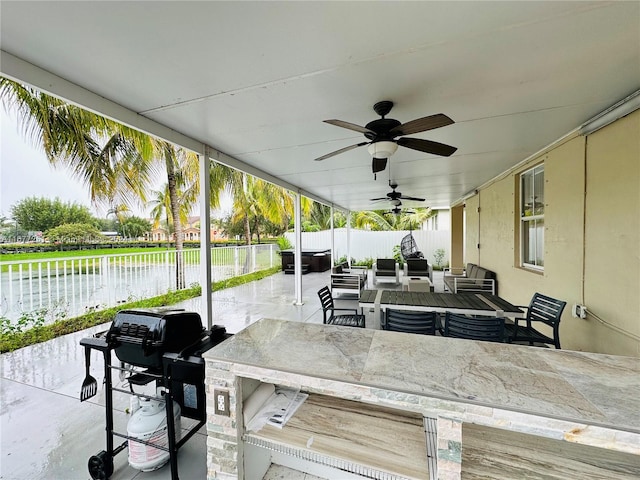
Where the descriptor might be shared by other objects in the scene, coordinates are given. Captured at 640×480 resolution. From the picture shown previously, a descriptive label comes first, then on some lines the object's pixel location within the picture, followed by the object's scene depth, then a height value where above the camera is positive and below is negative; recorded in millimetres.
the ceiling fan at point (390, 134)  2021 +846
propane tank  1624 -1249
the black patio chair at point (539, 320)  2779 -1007
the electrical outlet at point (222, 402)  1169 -760
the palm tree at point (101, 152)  3252 +1495
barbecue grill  1460 -684
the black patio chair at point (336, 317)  3615 -1206
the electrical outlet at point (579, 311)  2813 -874
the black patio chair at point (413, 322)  2680 -923
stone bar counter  825 -586
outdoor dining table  3055 -905
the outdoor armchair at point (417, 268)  7152 -949
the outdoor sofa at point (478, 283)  5203 -1048
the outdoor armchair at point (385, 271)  7727 -1111
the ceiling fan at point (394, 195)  5471 +836
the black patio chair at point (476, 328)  2504 -935
